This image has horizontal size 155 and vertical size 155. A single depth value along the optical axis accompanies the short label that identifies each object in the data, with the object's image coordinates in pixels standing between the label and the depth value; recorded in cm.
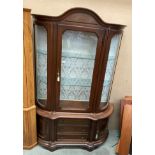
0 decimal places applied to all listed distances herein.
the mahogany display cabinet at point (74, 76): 174
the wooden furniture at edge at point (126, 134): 202
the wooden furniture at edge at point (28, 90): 175
